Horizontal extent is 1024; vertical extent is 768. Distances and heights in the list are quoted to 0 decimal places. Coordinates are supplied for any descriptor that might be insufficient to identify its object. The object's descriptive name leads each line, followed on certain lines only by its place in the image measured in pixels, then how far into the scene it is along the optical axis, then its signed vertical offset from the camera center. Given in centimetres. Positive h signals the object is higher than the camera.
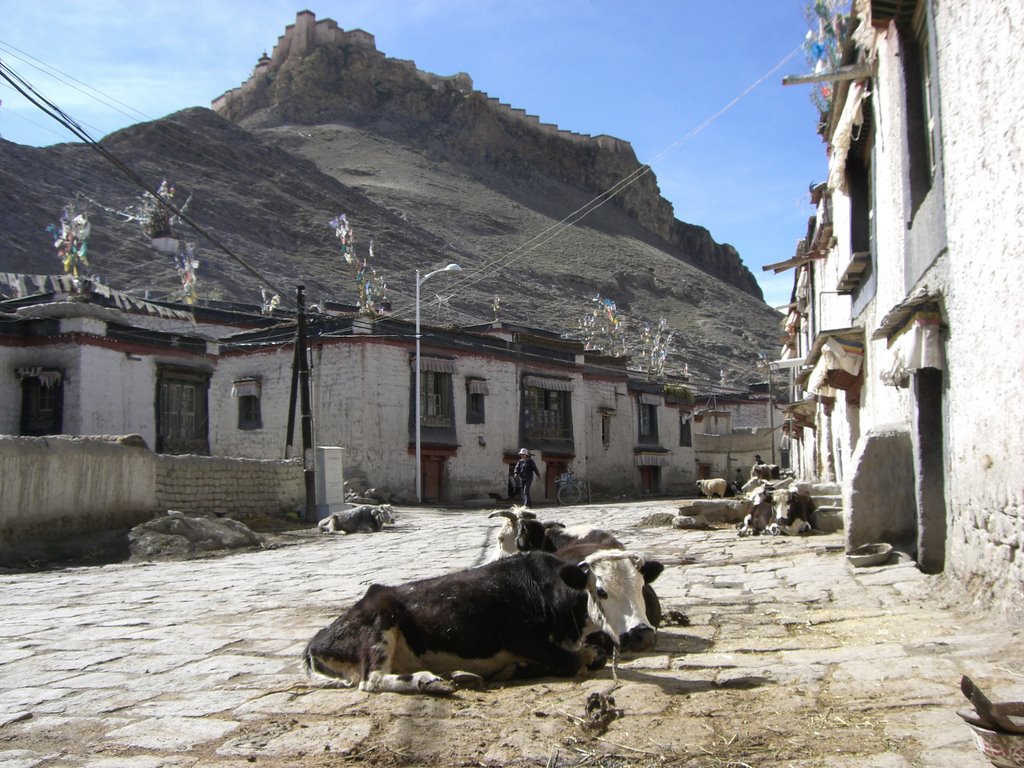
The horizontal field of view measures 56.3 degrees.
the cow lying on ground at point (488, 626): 541 -97
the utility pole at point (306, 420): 2131 +90
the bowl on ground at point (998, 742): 323 -100
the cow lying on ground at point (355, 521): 1945 -127
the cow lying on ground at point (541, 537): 736 -66
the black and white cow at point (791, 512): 1352 -85
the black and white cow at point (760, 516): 1389 -91
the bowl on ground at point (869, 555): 886 -97
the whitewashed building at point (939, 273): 591 +137
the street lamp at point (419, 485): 3084 -87
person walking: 2539 -43
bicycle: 3391 -117
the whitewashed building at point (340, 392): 2595 +221
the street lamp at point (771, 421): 4769 +165
